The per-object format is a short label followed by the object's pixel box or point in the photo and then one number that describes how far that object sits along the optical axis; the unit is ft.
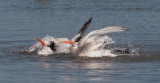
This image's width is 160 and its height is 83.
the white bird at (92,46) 39.75
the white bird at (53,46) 42.77
